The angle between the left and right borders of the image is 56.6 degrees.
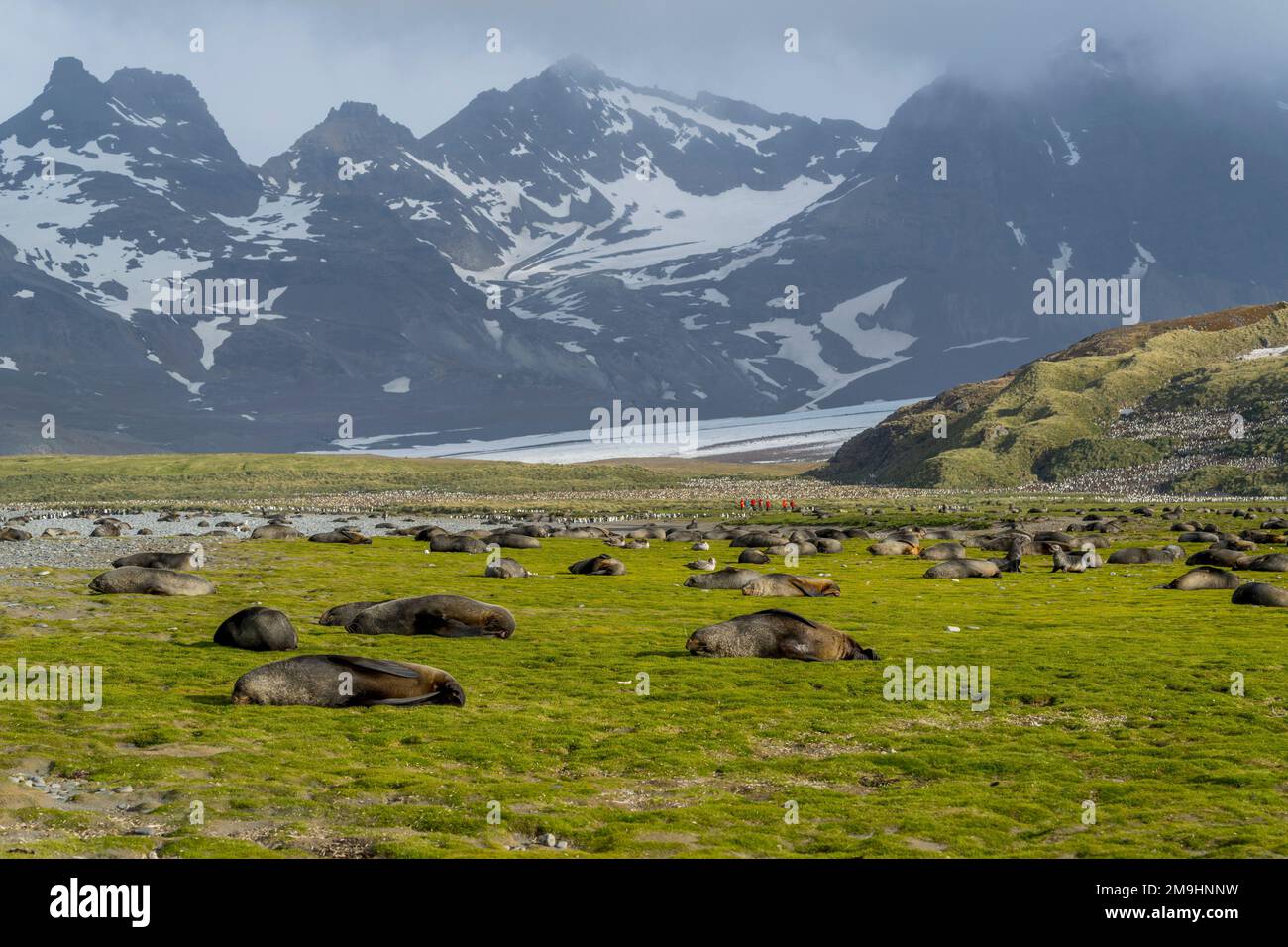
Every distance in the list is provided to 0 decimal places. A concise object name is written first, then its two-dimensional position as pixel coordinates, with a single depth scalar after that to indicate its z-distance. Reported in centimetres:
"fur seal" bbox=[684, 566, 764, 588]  3453
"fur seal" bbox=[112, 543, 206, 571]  3691
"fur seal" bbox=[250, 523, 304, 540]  6009
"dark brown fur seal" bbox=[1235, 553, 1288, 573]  3894
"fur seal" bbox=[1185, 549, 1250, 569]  4112
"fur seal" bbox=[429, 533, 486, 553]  5222
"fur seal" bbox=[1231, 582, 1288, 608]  3008
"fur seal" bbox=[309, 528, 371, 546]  5650
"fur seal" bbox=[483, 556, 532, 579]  3841
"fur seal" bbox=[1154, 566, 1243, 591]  3547
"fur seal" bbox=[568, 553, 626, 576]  4106
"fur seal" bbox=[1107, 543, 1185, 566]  4569
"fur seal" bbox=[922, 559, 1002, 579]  4072
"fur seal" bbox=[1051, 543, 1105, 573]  4319
